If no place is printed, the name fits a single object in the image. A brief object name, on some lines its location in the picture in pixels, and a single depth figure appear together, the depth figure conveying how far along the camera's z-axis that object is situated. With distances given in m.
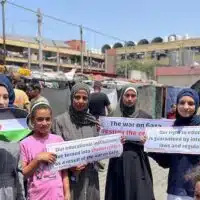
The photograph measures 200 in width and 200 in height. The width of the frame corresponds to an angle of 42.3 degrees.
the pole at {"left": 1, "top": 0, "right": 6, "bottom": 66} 13.94
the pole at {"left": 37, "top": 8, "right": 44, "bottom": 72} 14.64
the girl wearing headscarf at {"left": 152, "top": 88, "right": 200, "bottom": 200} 2.14
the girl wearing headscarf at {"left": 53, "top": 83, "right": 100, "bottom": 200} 2.23
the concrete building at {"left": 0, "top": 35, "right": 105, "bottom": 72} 37.22
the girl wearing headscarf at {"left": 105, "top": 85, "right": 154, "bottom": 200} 2.51
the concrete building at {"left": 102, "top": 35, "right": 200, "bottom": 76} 47.19
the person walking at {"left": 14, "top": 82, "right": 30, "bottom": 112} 4.57
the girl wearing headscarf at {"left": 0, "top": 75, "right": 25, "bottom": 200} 1.70
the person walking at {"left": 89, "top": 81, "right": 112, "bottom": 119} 5.25
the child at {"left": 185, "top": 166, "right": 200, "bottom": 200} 1.53
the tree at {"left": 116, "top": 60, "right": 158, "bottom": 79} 41.26
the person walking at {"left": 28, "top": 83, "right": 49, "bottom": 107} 5.61
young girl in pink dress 1.93
